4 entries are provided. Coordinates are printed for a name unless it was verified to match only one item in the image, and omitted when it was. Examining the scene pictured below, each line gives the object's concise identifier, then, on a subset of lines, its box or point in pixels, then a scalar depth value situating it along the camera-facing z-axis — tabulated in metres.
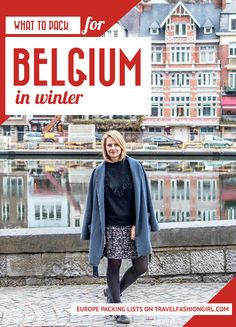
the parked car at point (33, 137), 53.56
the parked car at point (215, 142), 50.62
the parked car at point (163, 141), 52.12
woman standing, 4.33
